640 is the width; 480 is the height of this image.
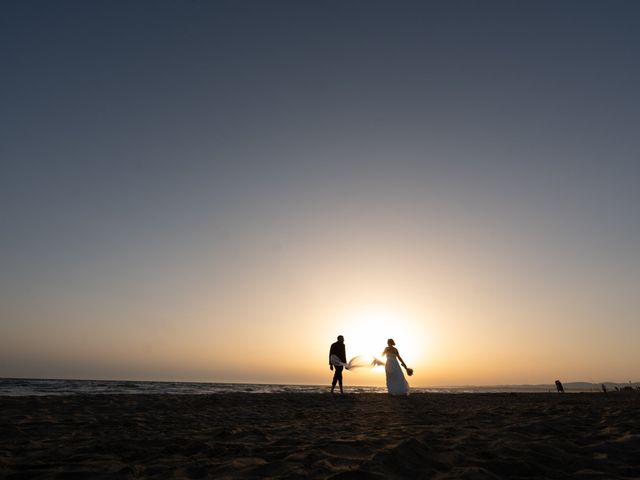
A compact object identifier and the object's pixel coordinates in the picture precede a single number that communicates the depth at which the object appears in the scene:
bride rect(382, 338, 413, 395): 14.54
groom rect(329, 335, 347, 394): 15.58
